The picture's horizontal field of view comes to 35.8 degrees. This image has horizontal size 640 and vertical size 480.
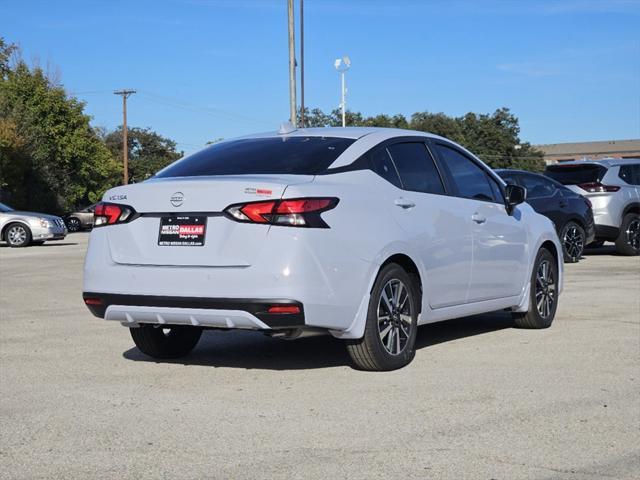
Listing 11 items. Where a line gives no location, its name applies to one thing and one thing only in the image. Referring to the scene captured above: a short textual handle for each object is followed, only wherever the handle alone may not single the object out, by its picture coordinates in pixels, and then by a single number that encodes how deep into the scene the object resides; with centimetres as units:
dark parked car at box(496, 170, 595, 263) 1723
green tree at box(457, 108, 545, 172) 11725
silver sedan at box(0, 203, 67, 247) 2675
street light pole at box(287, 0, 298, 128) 3070
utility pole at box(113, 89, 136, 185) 7162
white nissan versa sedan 617
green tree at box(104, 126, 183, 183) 11081
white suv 1866
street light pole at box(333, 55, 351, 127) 4853
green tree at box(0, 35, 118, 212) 5156
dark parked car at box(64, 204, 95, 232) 4978
